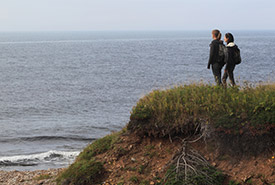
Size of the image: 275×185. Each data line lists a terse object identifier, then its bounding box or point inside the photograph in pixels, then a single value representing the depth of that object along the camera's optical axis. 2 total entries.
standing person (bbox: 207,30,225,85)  11.77
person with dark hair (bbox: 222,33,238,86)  11.73
